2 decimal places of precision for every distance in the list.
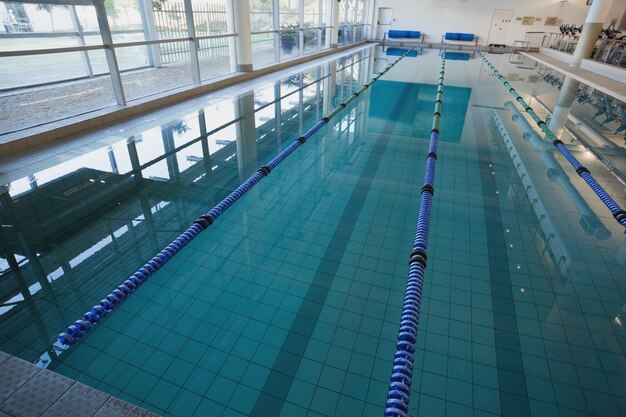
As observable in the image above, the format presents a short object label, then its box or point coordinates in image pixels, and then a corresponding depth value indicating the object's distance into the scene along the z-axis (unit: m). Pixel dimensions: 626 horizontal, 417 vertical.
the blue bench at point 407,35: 21.64
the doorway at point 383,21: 22.11
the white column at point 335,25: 14.82
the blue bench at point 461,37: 20.82
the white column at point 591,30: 11.95
